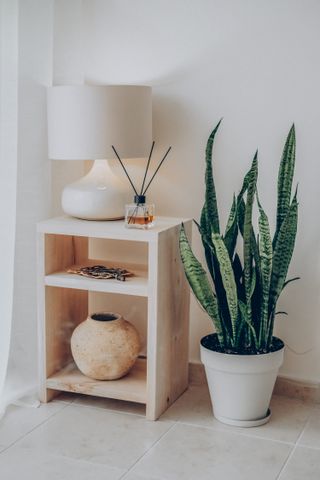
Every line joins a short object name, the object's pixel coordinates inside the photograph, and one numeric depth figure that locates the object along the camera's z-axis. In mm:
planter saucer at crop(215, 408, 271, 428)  2500
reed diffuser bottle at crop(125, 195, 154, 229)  2471
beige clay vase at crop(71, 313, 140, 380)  2590
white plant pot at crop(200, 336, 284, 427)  2439
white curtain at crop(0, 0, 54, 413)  2518
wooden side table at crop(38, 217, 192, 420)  2475
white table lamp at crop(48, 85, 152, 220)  2498
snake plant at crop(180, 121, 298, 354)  2381
